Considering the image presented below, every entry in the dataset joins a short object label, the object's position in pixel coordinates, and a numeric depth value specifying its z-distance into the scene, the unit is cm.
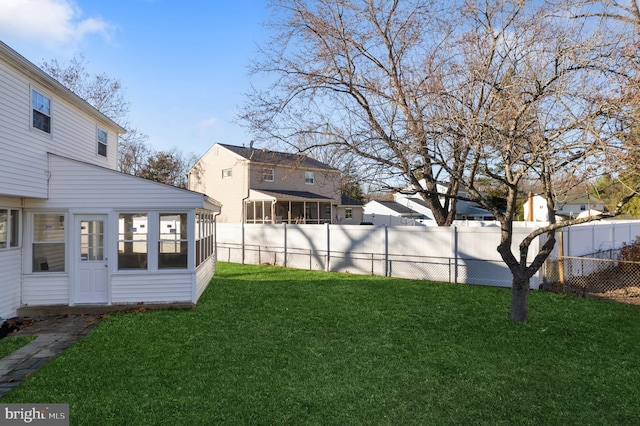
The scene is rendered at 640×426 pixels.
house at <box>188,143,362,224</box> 2588
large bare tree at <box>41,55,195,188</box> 2434
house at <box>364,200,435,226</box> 3988
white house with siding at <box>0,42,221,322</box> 861
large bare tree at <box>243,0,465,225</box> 1038
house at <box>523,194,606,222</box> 2695
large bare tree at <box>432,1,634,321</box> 600
